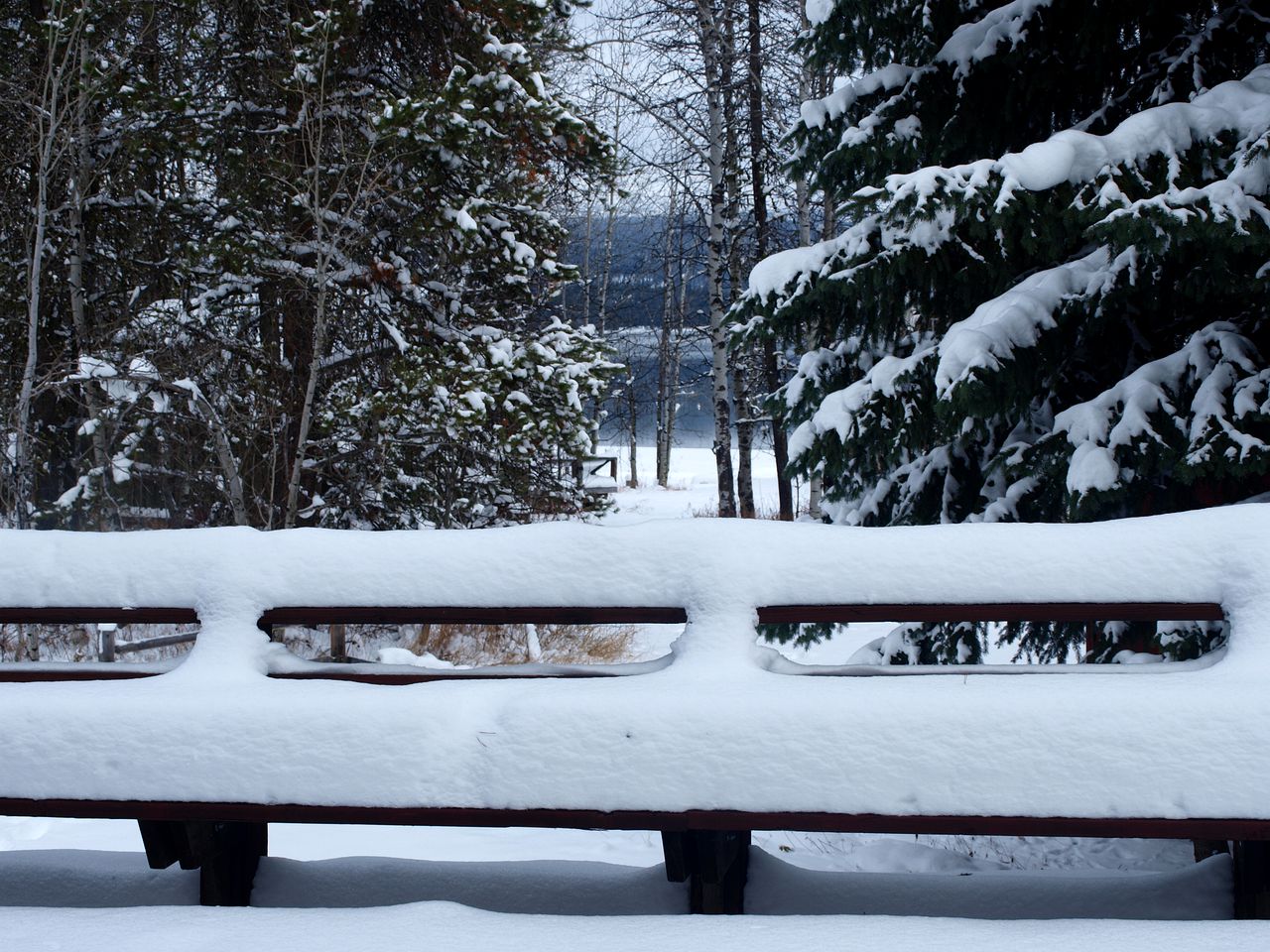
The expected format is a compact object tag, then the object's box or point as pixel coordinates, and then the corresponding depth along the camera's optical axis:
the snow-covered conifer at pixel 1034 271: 3.39
